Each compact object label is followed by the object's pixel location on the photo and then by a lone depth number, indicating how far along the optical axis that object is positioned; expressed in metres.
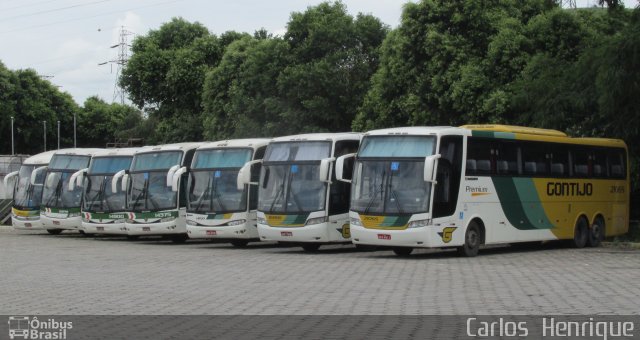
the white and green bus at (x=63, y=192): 41.53
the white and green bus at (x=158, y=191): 35.09
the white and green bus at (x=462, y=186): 25.78
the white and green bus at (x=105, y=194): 37.69
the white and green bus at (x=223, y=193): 31.75
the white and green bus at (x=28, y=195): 44.12
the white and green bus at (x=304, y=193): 28.94
